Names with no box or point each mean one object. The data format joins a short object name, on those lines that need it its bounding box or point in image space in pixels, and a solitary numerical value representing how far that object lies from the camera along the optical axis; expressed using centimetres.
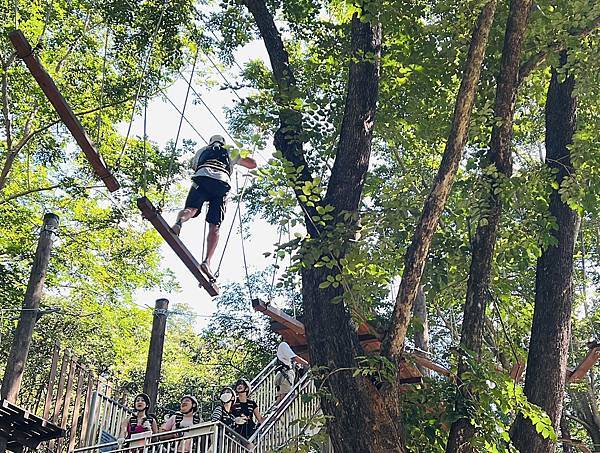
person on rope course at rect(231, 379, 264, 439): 648
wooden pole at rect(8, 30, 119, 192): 431
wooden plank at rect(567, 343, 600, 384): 660
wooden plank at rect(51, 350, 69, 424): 719
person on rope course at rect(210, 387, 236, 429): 653
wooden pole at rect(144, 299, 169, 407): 873
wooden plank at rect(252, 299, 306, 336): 624
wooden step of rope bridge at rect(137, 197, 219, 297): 514
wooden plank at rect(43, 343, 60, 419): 715
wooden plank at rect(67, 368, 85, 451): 712
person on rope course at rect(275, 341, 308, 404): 786
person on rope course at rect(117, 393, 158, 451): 647
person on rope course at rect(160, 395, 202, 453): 625
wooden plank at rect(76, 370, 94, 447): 670
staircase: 547
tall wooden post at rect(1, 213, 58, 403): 804
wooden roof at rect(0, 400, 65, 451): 685
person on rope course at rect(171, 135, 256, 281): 662
